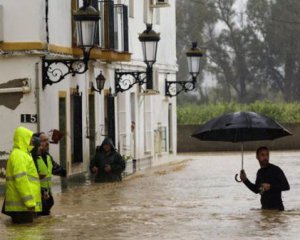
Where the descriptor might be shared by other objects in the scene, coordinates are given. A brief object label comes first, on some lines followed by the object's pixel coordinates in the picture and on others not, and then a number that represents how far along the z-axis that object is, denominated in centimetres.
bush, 6150
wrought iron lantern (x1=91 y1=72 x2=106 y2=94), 3369
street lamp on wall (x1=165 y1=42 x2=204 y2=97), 3993
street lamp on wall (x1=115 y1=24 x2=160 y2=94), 3303
